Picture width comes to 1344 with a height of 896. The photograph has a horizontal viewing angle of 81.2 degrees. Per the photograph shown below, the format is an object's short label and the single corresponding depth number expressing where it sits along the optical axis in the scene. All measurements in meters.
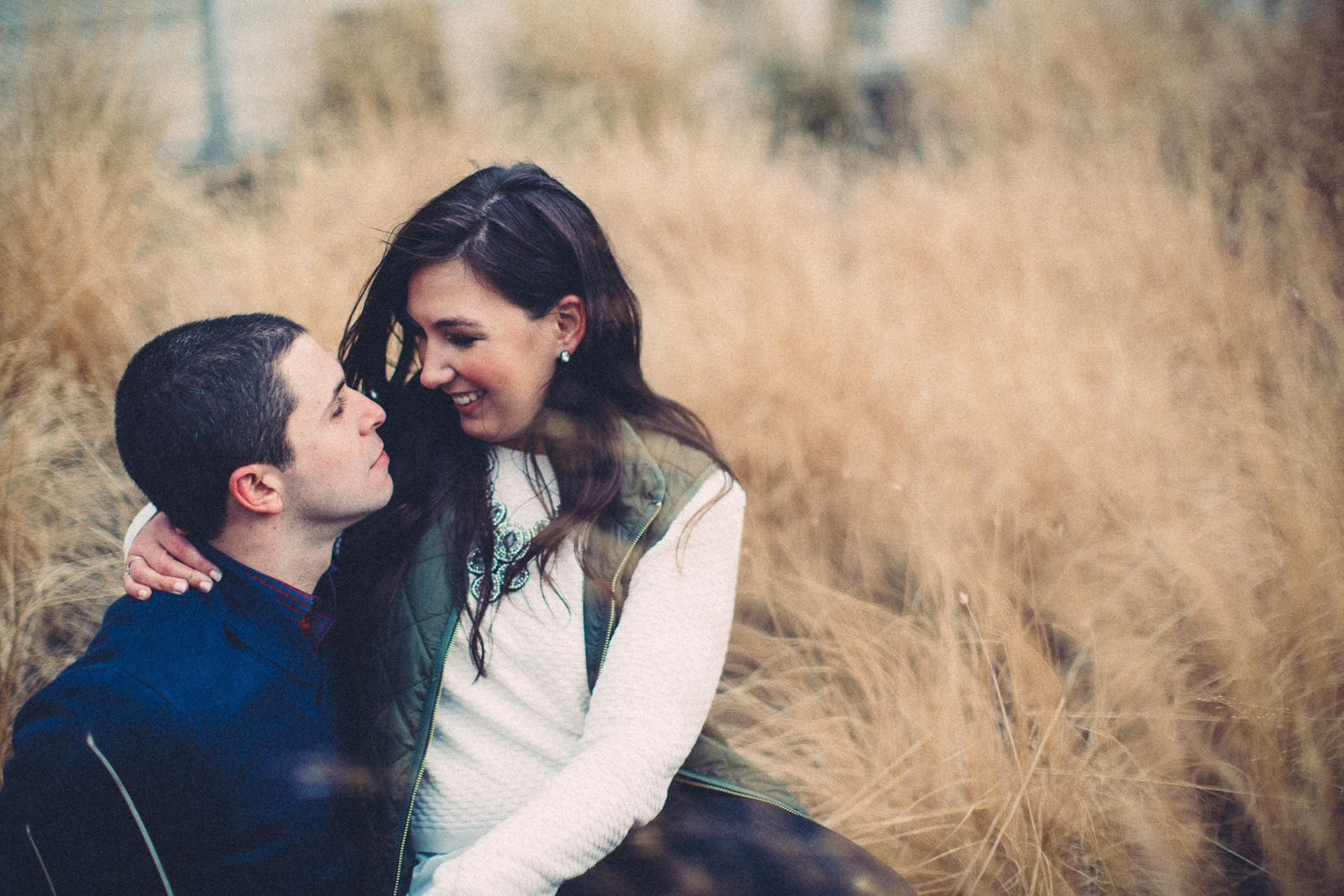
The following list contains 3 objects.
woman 1.34
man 1.03
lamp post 5.26
